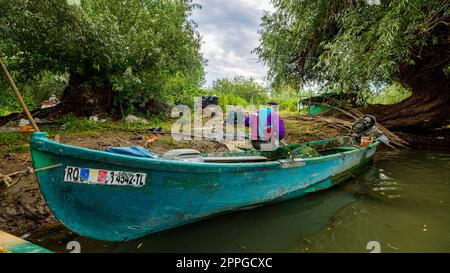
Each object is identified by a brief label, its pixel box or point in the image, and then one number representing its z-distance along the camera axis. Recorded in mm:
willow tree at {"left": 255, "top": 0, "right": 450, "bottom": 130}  5590
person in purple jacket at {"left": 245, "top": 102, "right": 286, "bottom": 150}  4859
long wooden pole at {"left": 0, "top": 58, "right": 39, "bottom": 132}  2488
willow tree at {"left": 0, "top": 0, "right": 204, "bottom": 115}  6887
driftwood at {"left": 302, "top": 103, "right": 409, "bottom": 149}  9914
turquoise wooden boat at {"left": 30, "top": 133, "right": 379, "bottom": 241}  2633
